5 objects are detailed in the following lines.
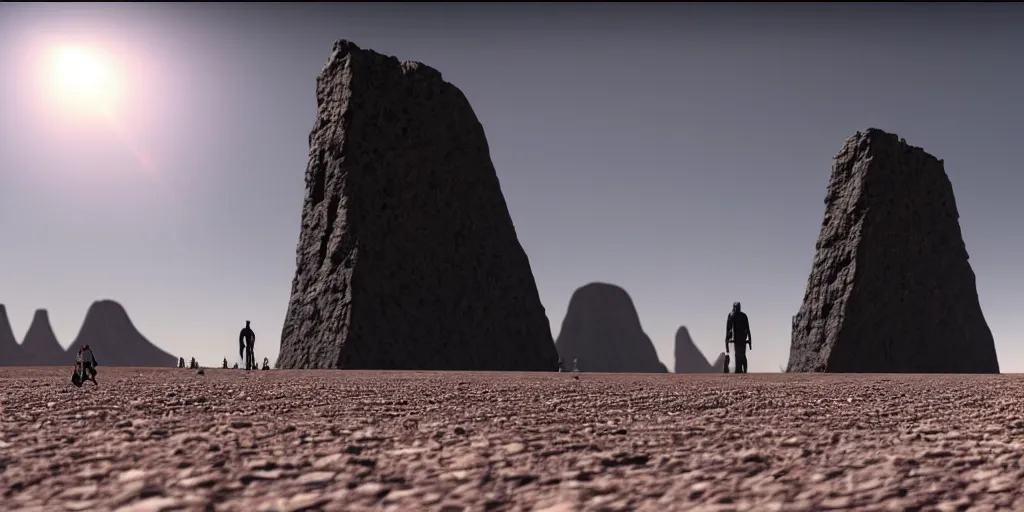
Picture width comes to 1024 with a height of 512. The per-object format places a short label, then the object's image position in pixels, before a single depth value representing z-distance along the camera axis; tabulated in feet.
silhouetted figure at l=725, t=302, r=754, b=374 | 78.44
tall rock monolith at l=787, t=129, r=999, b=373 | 123.54
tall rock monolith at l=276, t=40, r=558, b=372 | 105.29
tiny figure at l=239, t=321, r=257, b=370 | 86.79
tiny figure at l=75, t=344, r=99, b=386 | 42.84
